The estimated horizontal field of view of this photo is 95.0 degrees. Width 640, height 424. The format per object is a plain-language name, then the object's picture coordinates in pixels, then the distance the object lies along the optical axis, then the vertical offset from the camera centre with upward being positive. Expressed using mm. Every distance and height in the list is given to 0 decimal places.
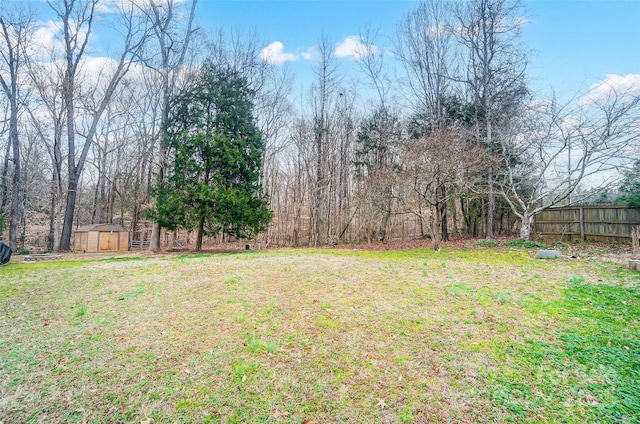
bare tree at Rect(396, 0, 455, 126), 15414 +9556
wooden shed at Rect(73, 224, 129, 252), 16125 -710
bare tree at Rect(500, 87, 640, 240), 9047 +3170
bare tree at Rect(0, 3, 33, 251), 13758 +7641
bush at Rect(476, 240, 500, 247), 11155 -410
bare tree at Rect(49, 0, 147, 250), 14430 +8020
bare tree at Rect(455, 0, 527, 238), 12711 +7761
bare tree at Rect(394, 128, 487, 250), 9734 +2263
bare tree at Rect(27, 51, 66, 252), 14562 +5815
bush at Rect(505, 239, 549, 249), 9973 -383
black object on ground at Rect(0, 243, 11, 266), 8848 -914
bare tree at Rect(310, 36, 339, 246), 17047 +6252
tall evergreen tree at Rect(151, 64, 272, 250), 12336 +2946
